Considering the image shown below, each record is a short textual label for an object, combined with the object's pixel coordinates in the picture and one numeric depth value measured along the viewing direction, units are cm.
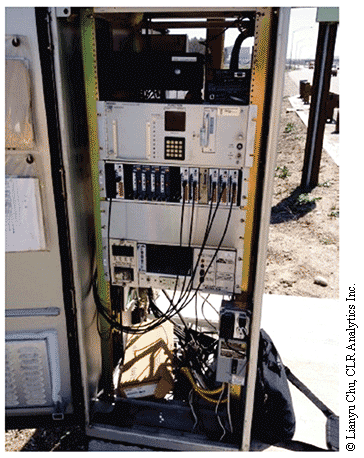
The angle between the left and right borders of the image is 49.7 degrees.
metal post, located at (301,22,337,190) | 523
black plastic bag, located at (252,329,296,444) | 214
